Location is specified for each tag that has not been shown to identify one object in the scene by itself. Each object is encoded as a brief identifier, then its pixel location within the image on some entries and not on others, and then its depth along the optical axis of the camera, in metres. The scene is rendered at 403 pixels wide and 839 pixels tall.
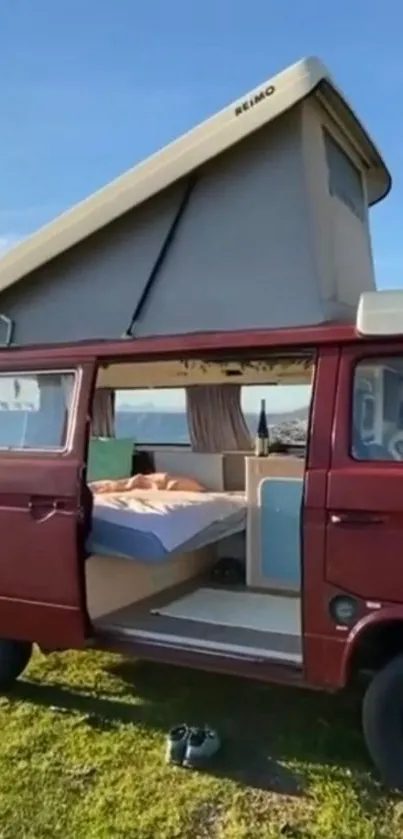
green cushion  7.16
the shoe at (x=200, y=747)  3.51
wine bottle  6.38
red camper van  3.32
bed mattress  4.32
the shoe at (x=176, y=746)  3.54
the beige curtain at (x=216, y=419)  7.26
